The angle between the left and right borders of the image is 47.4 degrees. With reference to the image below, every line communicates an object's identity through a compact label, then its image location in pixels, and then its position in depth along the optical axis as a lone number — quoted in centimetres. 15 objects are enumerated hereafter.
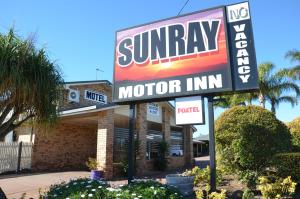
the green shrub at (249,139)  1096
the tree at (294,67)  3070
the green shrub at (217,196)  681
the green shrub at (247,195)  809
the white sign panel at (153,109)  2145
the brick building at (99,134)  1580
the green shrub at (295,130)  1485
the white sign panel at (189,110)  862
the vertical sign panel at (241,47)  820
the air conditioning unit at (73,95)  1936
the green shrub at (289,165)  1028
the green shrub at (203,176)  1106
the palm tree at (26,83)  707
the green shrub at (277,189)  799
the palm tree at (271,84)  3238
